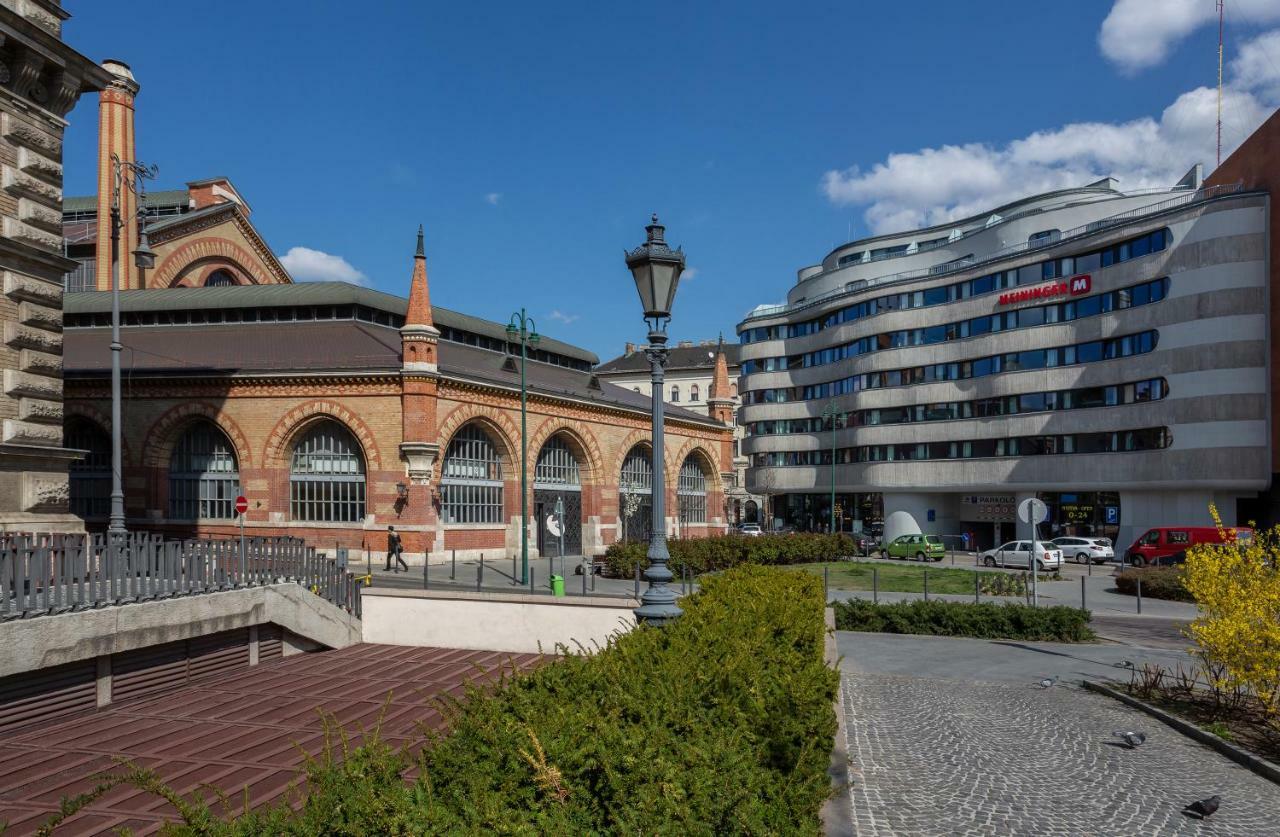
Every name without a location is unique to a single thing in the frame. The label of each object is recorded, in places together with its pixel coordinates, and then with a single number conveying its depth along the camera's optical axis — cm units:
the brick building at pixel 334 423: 3231
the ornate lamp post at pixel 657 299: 856
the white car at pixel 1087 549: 4209
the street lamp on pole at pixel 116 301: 1972
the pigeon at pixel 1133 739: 948
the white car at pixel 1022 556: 3662
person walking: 2972
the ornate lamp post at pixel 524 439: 2762
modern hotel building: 4159
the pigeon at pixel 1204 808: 727
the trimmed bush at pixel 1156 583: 2623
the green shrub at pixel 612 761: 331
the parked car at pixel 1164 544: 3572
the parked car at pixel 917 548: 4278
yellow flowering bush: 965
